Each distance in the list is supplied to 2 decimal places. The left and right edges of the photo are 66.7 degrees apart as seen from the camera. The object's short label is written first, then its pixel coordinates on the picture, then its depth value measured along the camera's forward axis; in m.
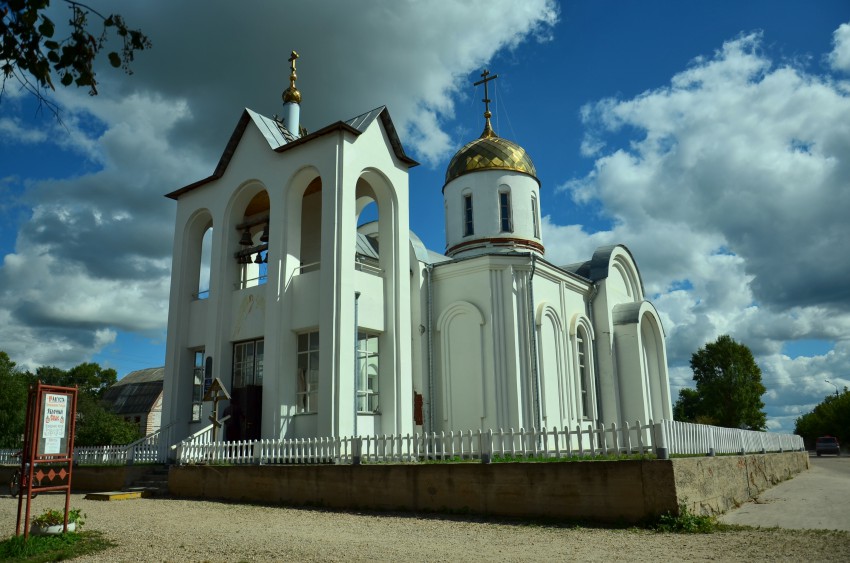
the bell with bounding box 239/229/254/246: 18.38
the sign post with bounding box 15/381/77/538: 7.69
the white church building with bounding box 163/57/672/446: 15.38
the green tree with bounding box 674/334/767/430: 45.84
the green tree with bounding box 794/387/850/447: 51.59
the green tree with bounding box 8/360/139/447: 28.19
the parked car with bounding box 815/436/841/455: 44.22
